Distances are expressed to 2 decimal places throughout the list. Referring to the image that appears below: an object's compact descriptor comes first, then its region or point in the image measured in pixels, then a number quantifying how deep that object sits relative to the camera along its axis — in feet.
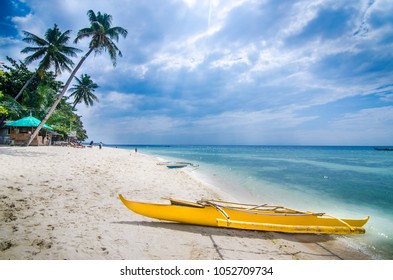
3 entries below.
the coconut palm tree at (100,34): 47.96
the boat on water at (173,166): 45.50
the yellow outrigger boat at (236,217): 12.26
